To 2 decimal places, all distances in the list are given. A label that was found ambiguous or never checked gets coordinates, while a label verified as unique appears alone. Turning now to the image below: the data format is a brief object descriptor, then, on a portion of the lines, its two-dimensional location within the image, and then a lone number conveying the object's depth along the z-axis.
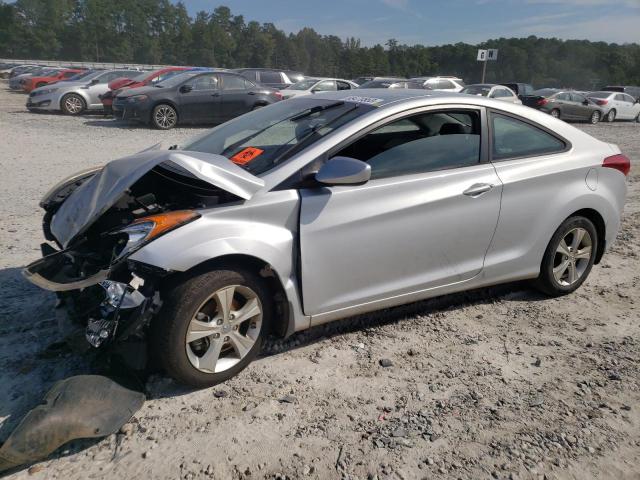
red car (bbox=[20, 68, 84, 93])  26.45
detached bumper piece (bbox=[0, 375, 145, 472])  2.36
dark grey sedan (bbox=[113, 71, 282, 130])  14.73
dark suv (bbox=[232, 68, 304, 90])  20.86
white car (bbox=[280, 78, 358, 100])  18.81
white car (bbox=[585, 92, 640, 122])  23.63
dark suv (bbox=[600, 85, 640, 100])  35.73
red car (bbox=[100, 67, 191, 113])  17.50
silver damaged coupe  2.88
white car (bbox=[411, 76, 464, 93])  23.35
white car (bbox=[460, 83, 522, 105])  20.66
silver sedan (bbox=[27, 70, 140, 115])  18.19
